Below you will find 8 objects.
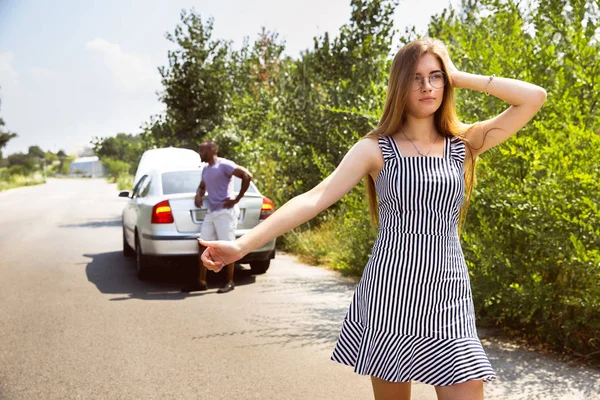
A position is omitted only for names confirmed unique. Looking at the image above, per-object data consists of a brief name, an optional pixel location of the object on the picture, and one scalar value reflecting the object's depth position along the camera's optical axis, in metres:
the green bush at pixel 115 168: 83.75
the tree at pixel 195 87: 19.94
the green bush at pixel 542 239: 5.51
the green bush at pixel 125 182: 55.50
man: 9.11
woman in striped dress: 2.59
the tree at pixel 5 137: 67.19
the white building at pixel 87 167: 137.12
